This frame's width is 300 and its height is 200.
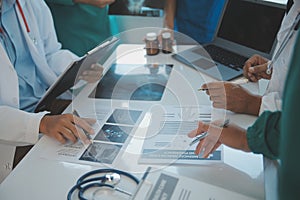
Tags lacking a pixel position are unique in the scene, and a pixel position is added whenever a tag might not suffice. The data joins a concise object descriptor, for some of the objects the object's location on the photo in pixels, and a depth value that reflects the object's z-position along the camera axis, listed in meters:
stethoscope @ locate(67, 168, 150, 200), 0.82
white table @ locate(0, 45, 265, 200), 0.84
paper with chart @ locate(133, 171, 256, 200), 0.77
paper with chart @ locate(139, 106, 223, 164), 0.92
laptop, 1.33
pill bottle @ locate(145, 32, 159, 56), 1.44
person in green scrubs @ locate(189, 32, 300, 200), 0.50
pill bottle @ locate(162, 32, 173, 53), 1.47
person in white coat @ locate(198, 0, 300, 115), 0.99
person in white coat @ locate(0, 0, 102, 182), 1.07
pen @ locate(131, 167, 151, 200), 0.76
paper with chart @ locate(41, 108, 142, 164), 0.95
